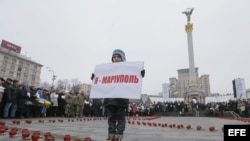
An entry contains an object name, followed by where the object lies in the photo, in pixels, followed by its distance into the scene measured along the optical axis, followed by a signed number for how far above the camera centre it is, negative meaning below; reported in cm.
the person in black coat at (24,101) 1258 +66
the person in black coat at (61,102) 1673 +85
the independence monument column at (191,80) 5009 +792
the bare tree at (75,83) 8436 +1164
